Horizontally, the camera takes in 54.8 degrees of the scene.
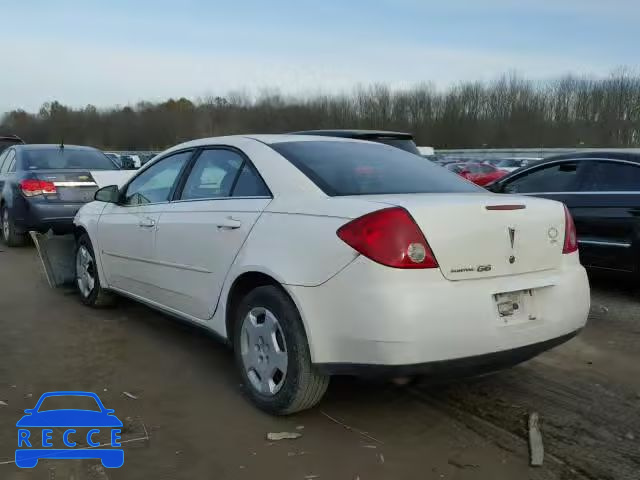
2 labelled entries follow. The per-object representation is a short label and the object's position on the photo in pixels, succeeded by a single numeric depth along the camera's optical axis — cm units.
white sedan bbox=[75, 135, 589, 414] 281
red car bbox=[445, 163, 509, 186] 2362
